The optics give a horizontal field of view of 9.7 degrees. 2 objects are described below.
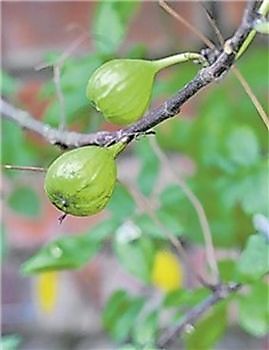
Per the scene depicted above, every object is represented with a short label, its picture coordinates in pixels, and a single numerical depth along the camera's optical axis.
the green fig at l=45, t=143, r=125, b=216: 0.55
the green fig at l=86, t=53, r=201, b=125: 0.58
